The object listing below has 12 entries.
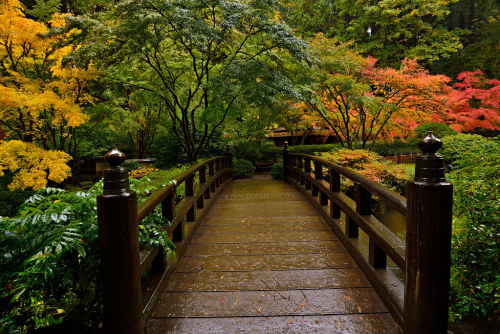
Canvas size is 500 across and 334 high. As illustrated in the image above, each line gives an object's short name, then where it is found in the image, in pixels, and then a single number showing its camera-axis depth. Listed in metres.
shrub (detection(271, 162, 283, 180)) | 9.76
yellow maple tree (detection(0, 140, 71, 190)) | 6.88
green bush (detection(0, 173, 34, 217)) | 7.79
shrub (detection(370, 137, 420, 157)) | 15.90
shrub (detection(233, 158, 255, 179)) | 11.07
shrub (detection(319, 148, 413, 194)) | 7.29
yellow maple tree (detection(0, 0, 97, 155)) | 6.59
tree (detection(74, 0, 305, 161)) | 5.30
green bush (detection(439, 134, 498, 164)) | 8.79
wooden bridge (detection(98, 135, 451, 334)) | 1.43
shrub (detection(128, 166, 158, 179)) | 9.99
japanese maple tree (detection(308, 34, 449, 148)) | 8.05
